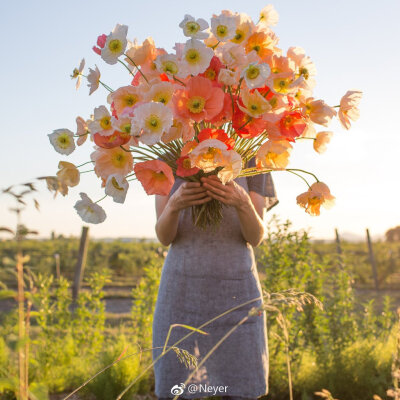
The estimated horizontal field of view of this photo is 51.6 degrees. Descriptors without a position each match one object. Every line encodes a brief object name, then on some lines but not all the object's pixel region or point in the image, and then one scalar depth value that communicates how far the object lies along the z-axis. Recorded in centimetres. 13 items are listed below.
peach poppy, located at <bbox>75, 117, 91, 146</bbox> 123
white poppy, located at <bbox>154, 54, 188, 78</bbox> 105
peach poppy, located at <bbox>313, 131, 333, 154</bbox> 126
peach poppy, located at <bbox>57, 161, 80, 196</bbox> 119
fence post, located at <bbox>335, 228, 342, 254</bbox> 635
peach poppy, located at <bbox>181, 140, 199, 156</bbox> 110
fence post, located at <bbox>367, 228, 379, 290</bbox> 948
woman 163
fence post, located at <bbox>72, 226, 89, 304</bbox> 566
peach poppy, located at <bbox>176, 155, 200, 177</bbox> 117
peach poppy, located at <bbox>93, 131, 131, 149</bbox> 103
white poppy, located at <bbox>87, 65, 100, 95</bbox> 124
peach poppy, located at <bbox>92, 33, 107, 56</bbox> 121
